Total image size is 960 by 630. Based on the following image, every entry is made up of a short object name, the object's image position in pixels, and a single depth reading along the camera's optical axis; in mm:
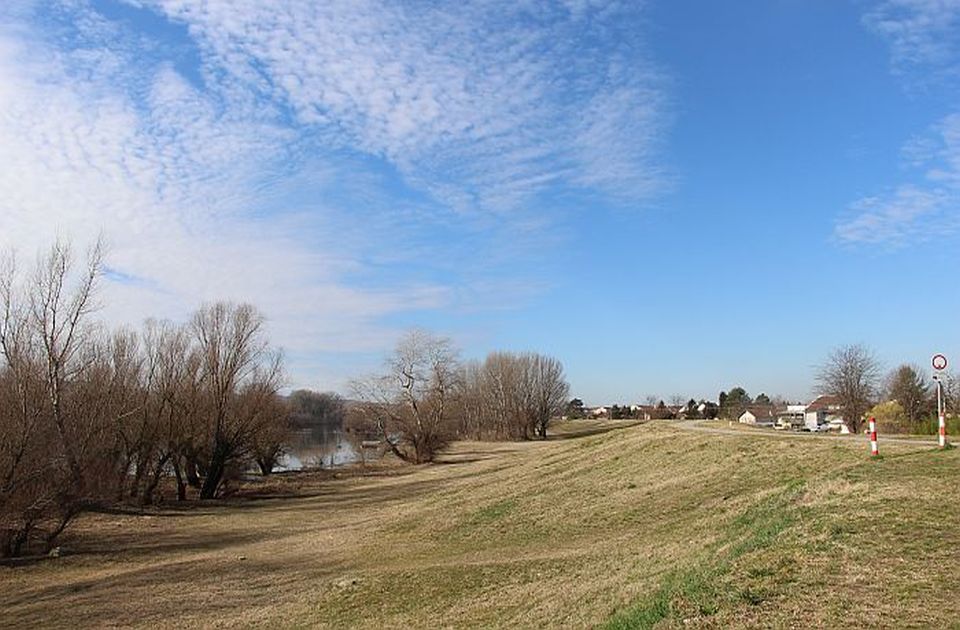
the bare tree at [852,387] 45750
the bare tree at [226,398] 36938
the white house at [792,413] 77681
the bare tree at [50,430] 19734
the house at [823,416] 53578
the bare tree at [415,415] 55269
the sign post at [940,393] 14334
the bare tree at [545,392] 92688
